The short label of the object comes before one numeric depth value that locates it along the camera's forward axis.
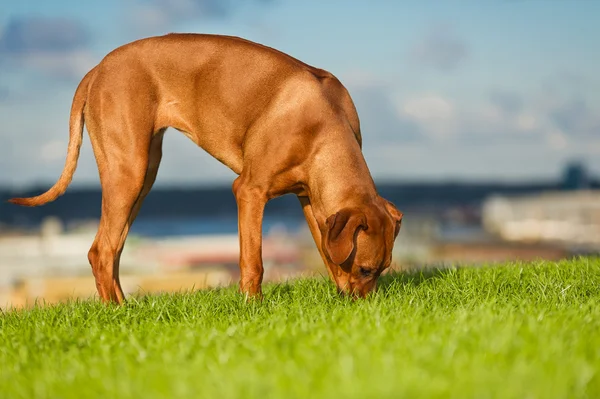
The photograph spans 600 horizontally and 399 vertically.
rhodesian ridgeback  6.09
